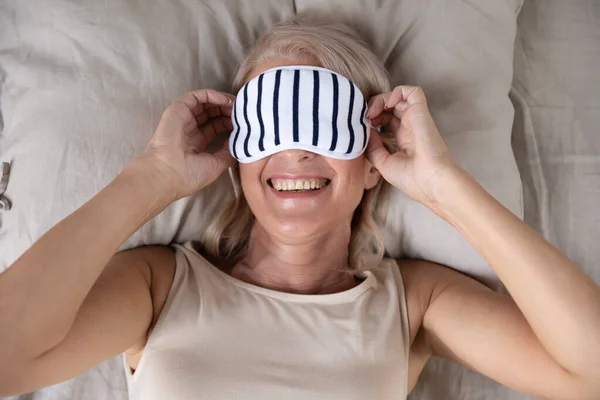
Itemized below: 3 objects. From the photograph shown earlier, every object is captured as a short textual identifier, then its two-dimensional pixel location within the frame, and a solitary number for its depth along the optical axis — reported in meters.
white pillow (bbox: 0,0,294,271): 1.22
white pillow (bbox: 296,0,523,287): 1.33
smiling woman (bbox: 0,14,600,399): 0.95
